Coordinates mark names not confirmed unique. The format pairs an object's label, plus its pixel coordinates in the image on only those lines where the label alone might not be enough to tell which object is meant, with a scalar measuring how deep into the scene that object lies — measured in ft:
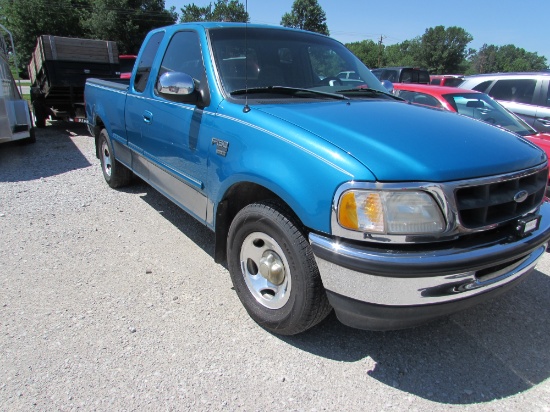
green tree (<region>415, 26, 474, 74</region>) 250.57
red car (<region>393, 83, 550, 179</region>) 17.89
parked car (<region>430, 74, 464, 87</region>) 51.88
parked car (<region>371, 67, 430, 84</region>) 44.24
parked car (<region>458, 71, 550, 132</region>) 20.76
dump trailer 31.24
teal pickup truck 6.34
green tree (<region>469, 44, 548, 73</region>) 320.09
